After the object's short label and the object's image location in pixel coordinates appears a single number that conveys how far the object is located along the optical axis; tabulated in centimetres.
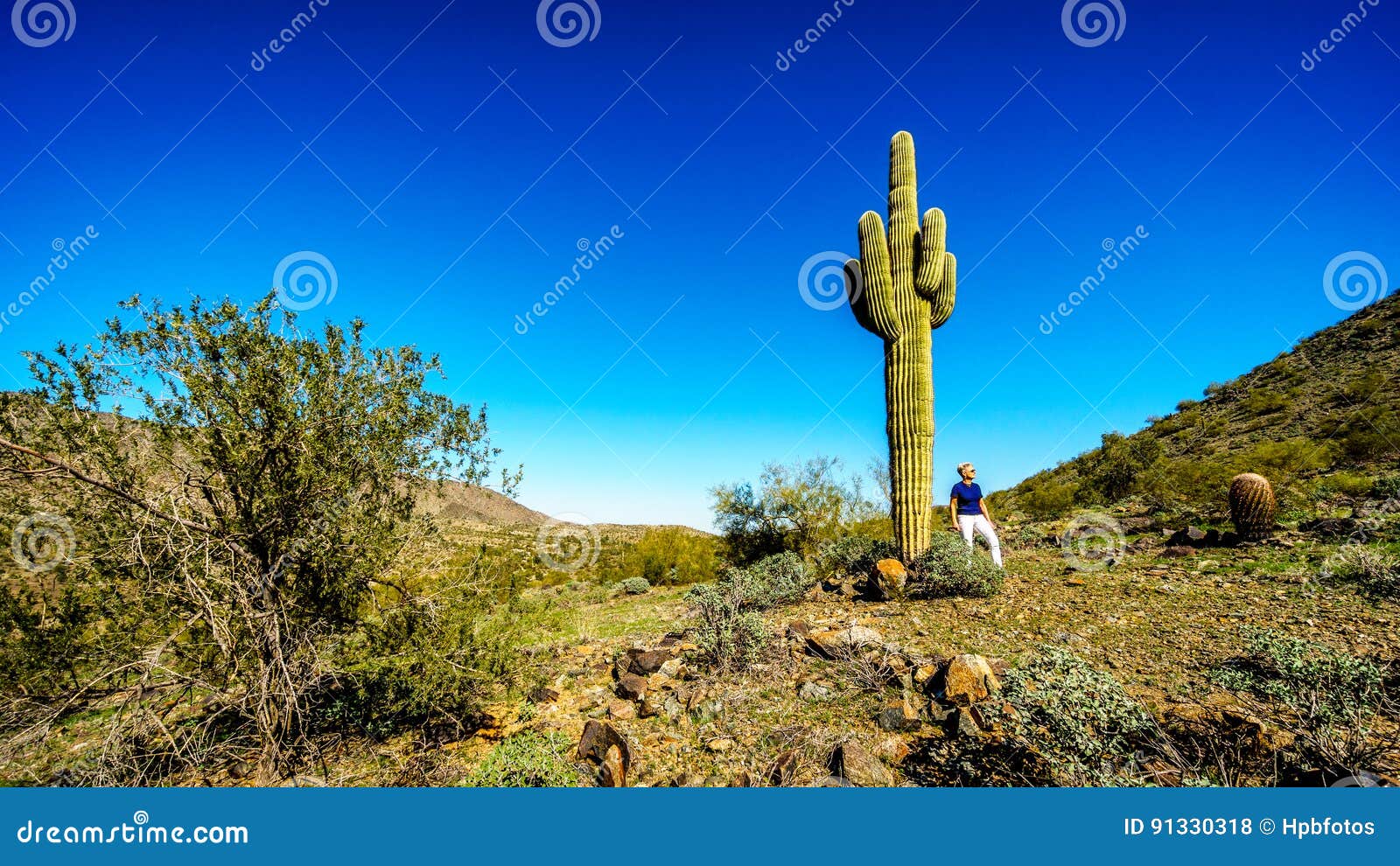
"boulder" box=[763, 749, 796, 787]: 381
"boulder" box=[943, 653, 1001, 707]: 449
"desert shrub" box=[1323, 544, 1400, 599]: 605
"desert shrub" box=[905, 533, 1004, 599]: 784
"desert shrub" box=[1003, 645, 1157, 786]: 324
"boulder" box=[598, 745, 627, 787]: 401
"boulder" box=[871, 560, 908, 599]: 824
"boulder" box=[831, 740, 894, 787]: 378
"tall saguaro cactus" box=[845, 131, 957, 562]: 941
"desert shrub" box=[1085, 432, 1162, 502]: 1673
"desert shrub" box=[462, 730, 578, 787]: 387
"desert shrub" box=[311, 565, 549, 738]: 469
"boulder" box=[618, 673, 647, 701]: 555
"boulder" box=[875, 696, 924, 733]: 440
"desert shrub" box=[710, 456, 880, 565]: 1369
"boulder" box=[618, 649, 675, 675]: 611
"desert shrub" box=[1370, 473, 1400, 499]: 965
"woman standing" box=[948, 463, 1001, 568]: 861
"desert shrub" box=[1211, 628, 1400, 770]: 315
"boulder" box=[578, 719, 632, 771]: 421
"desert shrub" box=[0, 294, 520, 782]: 408
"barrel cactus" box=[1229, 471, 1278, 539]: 909
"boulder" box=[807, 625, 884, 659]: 578
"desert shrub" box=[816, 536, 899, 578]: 1035
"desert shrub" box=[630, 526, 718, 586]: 1592
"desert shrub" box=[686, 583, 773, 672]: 600
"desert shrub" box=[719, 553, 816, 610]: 850
